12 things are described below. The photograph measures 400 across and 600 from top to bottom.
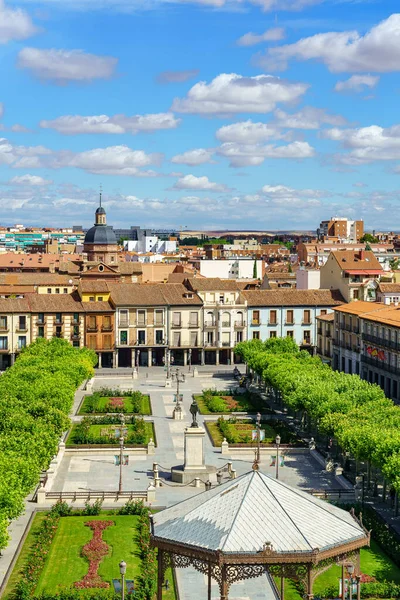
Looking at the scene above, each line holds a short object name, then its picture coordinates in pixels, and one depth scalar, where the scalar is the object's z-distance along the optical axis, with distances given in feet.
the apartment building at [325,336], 339.57
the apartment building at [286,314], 376.07
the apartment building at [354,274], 374.22
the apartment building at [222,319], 373.20
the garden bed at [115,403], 256.32
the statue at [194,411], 180.14
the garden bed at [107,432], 210.53
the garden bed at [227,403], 257.75
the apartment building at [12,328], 351.46
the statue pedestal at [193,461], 179.22
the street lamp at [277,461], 176.17
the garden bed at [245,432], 212.84
